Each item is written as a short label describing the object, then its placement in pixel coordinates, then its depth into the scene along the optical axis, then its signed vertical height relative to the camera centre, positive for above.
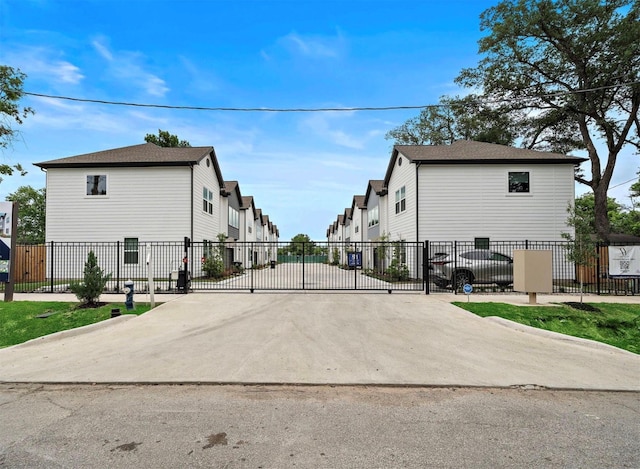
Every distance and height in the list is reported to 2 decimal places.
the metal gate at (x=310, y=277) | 16.96 -1.95
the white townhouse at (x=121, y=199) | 20.89 +2.41
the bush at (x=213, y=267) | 20.36 -1.39
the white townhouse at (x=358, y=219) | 37.06 +2.42
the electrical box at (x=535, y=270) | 11.25 -0.89
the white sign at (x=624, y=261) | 13.97 -0.77
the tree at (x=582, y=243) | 11.74 -0.08
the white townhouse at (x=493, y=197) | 19.83 +2.34
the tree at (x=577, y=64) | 20.27 +10.51
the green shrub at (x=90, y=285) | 10.73 -1.24
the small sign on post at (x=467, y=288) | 11.65 -1.49
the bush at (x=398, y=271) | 19.36 -1.58
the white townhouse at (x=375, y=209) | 28.25 +2.66
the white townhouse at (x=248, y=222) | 36.72 +2.12
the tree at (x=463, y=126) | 26.72 +10.33
